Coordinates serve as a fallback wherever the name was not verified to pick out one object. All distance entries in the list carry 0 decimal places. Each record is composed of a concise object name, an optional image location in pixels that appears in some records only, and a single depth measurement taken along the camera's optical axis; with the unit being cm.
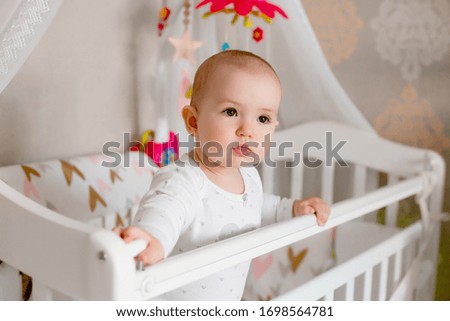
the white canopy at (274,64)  158
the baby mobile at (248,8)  140
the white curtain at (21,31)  92
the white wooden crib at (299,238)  73
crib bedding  132
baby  102
